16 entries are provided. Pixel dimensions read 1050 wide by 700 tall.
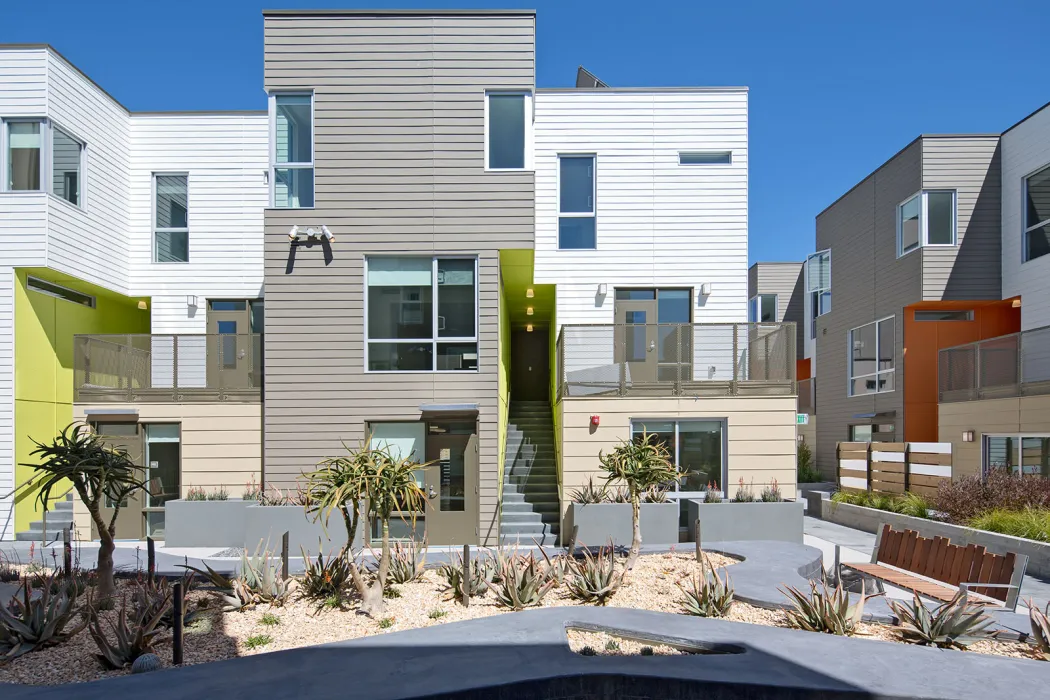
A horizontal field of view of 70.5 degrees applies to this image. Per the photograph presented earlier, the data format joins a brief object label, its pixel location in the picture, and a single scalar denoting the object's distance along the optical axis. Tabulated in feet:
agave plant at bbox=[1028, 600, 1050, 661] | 20.90
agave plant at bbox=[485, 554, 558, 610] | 26.50
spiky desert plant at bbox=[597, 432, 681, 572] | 31.45
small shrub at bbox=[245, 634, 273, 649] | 22.75
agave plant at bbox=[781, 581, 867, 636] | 22.99
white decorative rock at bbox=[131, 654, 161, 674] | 20.22
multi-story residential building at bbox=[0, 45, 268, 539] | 45.37
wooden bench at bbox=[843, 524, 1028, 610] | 25.72
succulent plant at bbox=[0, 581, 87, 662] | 21.92
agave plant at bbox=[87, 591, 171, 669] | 20.49
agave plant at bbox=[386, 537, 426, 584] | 29.40
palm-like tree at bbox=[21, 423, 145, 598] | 25.73
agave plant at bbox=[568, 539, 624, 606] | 27.17
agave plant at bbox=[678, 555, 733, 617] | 25.36
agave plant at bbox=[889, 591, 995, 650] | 21.84
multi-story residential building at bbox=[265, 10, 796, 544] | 42.70
